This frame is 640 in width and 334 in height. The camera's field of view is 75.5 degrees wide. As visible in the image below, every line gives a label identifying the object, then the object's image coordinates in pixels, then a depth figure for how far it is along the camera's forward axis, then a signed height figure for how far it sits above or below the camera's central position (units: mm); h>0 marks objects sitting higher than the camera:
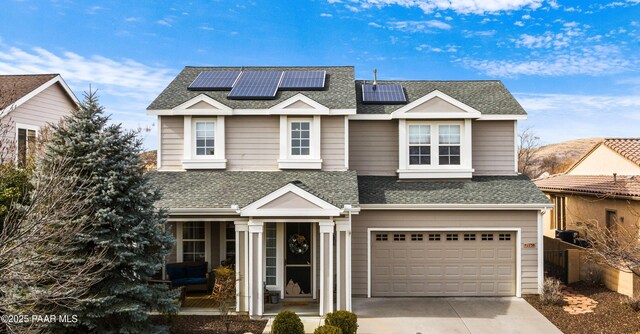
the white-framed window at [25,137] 14867 +1270
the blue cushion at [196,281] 12711 -3411
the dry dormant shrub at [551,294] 12102 -3662
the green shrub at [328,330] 8495 -3310
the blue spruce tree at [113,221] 8531 -1080
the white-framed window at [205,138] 14125 +1093
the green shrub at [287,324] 9227 -3469
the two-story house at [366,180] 12805 -343
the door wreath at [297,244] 12797 -2292
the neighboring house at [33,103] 15602 +2734
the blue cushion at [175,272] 12945 -3193
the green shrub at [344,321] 9211 -3387
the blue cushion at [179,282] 12625 -3426
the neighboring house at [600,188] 14679 -746
